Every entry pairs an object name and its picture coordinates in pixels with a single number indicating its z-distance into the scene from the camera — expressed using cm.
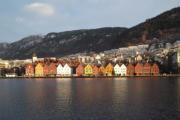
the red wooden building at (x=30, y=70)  12481
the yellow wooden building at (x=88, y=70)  11344
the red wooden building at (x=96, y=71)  11388
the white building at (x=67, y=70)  11725
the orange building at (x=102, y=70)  11388
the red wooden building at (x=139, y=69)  10794
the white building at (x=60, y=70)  11796
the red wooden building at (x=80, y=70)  11410
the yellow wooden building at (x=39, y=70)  12114
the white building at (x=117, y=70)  11182
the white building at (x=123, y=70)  11019
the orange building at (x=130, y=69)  10975
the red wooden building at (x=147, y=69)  10697
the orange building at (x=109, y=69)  11275
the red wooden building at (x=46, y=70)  11962
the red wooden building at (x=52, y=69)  11875
